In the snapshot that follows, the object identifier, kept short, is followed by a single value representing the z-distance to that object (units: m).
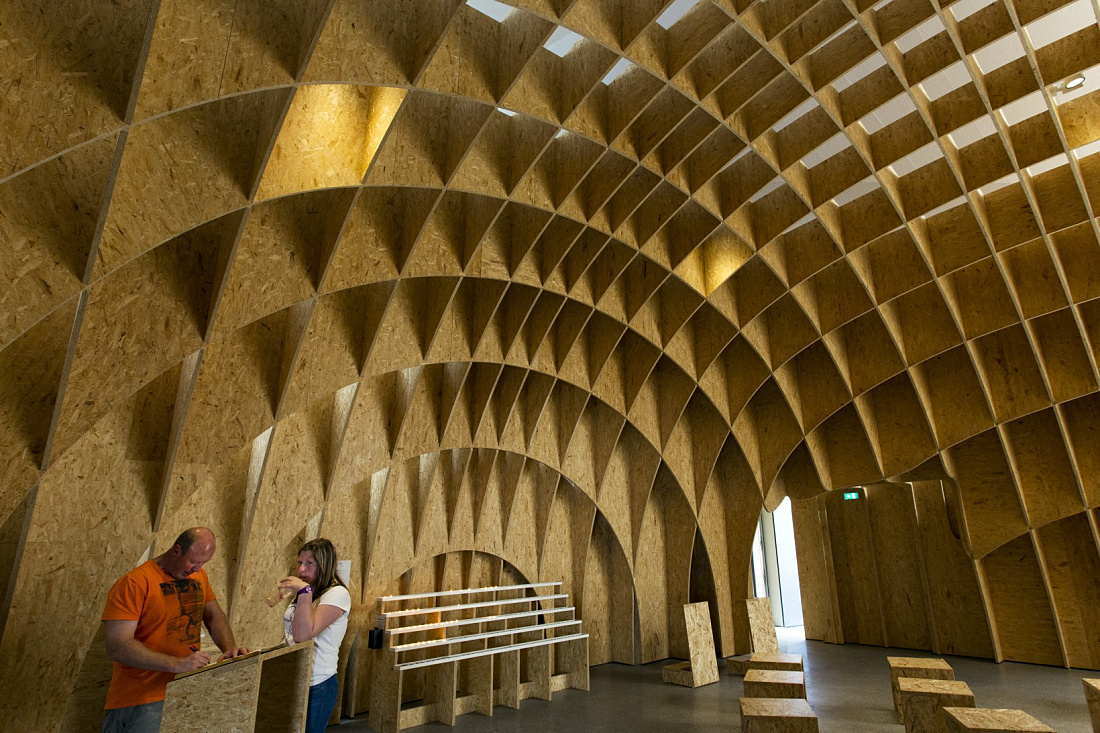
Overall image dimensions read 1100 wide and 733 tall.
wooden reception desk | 4.50
